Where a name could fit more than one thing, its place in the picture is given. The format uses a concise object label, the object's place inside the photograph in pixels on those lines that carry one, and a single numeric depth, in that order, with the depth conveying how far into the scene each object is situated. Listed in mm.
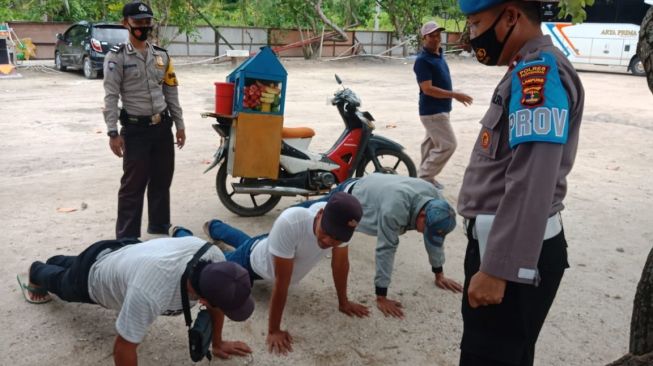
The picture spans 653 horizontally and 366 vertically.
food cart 4535
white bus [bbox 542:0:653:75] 19672
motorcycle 4895
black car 14750
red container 4680
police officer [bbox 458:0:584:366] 1607
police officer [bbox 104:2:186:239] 3963
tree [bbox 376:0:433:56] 22938
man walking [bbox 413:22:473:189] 5422
